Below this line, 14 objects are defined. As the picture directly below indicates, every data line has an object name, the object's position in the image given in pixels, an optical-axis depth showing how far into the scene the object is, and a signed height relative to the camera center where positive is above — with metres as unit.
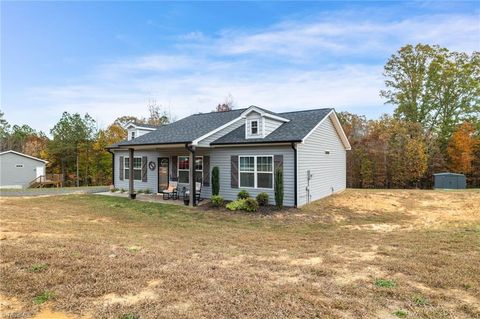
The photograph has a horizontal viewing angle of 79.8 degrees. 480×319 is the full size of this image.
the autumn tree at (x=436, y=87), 26.23 +6.95
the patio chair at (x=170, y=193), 14.69 -1.50
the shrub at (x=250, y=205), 11.50 -1.70
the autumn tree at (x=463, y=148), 23.75 +1.03
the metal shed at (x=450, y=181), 19.84 -1.42
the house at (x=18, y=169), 28.68 -0.40
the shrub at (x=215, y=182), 13.32 -0.87
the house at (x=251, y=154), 12.20 +0.45
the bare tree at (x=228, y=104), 35.78 +7.47
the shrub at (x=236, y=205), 11.69 -1.71
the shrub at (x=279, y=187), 11.57 -0.99
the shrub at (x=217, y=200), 12.46 -1.63
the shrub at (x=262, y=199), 12.16 -1.53
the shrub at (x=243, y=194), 12.65 -1.40
